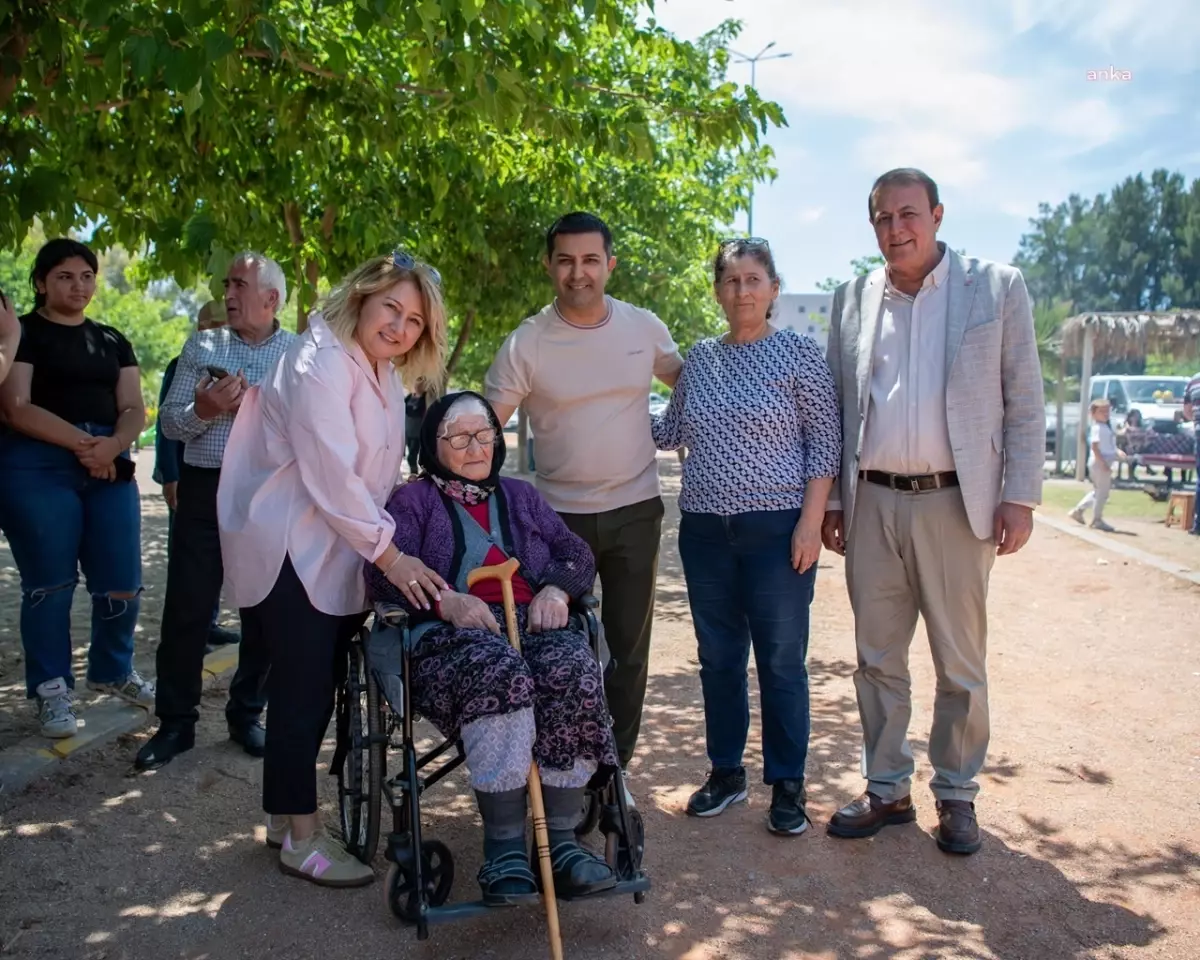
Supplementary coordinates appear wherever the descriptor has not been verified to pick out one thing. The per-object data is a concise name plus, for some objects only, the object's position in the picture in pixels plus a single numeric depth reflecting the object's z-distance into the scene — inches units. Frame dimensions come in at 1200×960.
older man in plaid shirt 176.9
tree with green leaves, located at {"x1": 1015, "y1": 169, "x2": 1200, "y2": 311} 2591.0
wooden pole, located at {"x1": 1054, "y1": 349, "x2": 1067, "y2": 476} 818.2
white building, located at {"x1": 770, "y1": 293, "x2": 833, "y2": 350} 3121.6
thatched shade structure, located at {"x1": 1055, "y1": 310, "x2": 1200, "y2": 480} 714.2
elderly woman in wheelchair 122.7
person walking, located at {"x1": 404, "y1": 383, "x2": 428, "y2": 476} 445.7
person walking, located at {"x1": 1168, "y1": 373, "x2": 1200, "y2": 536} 478.9
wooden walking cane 115.0
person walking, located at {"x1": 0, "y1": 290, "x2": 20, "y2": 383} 146.3
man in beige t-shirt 161.6
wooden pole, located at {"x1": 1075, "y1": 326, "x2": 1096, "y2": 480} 714.2
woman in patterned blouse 153.2
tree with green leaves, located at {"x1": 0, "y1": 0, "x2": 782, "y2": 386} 173.5
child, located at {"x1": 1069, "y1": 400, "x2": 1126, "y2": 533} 490.6
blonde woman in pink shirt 133.0
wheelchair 122.6
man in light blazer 147.2
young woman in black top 184.9
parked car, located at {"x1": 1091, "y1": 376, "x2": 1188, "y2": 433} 787.4
